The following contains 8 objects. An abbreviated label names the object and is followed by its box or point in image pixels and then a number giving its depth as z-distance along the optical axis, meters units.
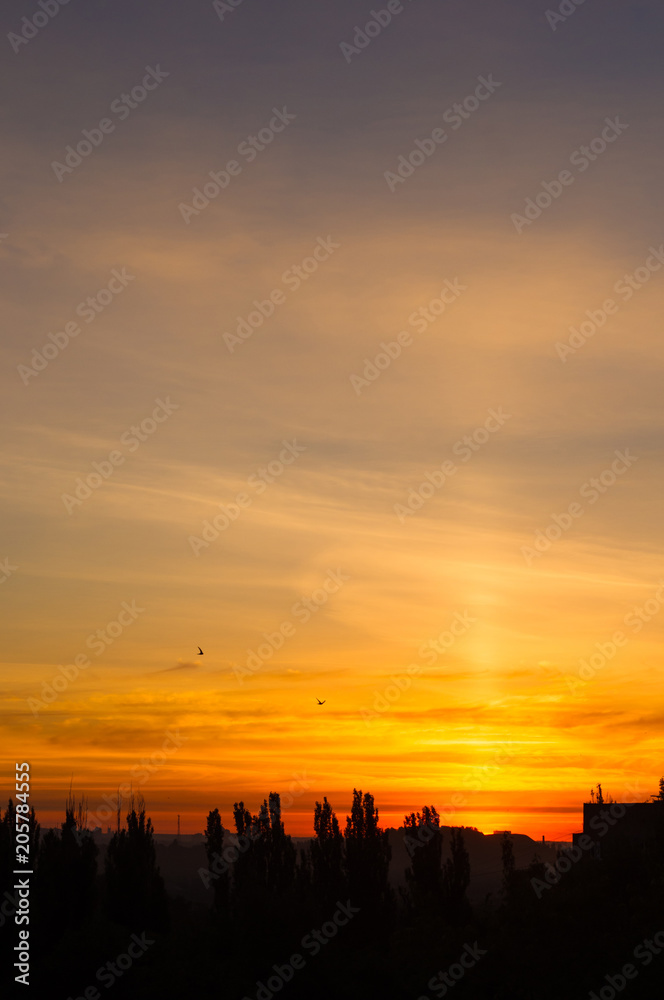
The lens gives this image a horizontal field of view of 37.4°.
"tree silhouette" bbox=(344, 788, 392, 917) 78.50
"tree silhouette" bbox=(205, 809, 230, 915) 82.94
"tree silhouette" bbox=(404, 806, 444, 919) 77.06
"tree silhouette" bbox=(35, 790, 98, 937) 66.06
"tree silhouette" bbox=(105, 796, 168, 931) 70.81
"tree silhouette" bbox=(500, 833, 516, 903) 74.88
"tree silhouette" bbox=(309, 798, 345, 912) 81.31
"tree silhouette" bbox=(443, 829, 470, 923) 78.50
